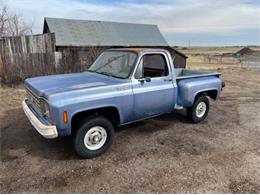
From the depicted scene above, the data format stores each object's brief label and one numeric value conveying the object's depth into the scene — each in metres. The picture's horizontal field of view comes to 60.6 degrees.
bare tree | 22.14
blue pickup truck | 3.49
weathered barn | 17.42
